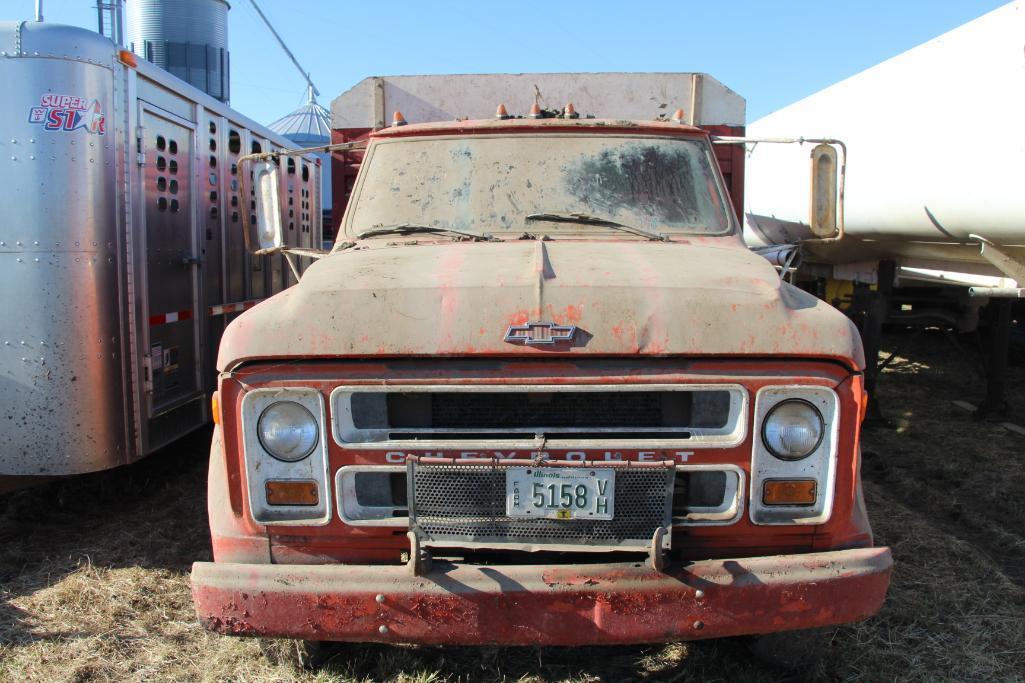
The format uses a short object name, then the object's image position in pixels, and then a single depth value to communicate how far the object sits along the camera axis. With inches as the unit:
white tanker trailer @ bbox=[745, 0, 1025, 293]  206.7
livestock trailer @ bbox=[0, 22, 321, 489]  174.6
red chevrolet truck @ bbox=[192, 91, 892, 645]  108.1
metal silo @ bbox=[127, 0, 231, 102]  525.3
